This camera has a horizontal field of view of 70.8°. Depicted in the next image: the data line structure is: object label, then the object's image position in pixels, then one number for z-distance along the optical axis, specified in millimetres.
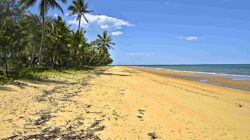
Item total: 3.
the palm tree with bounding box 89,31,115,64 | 39107
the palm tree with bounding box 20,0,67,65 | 17948
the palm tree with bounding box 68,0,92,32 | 27000
